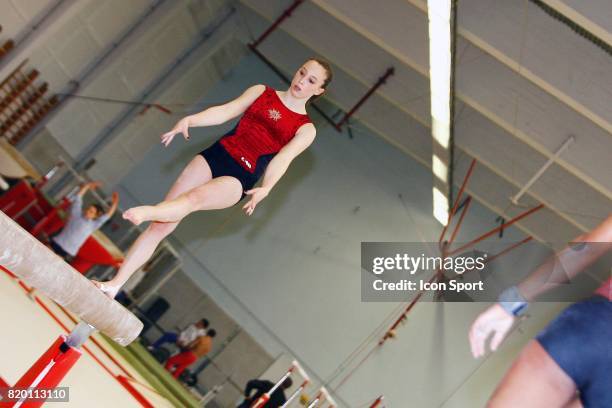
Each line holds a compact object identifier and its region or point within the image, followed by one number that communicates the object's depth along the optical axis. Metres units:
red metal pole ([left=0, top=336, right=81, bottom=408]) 5.46
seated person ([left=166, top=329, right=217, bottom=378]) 13.93
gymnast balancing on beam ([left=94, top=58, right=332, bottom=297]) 5.91
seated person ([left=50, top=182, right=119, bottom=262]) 11.01
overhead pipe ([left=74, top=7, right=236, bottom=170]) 14.97
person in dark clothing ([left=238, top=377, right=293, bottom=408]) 11.30
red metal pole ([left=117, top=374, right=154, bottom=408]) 8.29
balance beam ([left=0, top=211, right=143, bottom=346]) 4.88
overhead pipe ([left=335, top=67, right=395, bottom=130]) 13.63
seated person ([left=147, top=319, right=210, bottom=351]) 14.21
